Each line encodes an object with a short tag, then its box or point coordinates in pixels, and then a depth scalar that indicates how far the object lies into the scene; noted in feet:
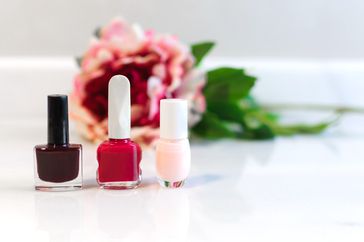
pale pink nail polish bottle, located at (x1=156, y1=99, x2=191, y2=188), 2.21
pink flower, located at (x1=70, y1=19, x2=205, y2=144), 2.72
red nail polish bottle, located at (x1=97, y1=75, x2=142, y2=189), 2.18
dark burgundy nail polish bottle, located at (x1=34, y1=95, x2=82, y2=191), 2.21
